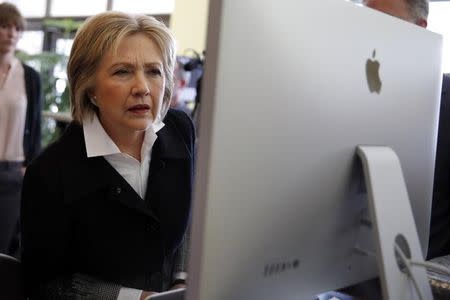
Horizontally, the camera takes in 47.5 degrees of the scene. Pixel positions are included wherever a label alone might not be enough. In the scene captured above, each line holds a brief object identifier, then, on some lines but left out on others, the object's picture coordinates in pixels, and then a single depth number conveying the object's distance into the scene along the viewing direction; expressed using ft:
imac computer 1.74
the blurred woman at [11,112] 7.63
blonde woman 3.57
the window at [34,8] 22.40
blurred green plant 16.37
